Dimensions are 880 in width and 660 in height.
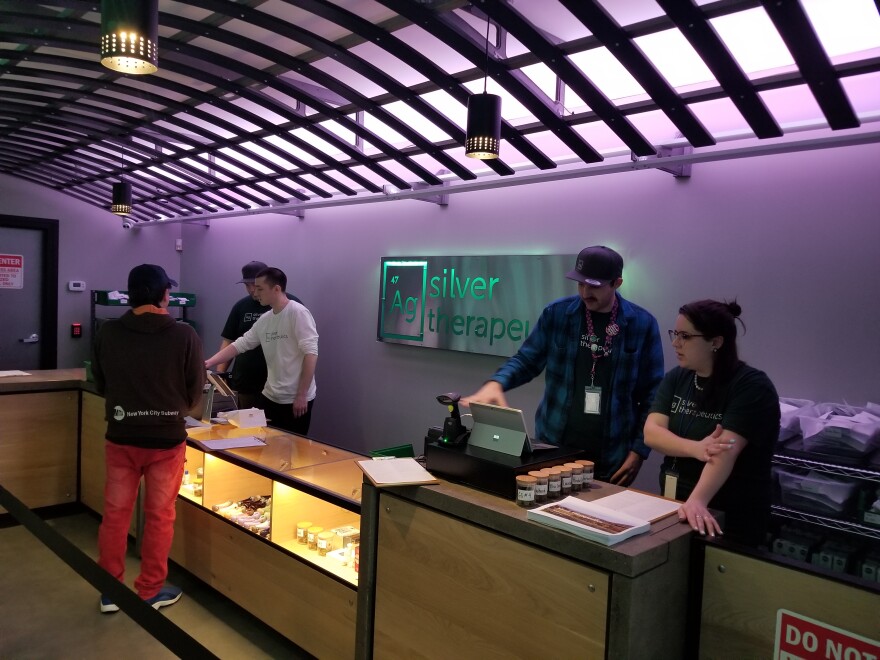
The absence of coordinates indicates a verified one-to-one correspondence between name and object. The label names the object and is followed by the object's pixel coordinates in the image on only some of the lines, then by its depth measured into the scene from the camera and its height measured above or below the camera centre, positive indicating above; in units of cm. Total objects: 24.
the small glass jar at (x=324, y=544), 308 -120
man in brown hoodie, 336 -66
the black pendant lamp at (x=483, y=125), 328 +87
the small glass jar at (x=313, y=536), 315 -119
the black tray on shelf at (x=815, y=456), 291 -64
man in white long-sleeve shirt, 496 -47
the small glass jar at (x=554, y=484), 218 -61
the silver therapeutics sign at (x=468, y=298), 486 +0
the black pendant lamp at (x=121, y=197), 649 +83
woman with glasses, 225 -42
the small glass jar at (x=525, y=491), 209 -61
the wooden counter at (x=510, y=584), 176 -86
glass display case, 300 -105
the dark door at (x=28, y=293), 877 -23
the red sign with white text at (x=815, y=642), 158 -82
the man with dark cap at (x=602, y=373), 307 -33
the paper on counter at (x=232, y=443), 362 -89
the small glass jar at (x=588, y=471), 235 -60
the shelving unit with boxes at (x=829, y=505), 291 -87
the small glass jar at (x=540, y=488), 213 -61
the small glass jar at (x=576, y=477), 229 -61
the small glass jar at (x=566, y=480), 224 -61
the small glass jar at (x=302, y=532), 318 -118
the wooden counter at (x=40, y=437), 486 -123
